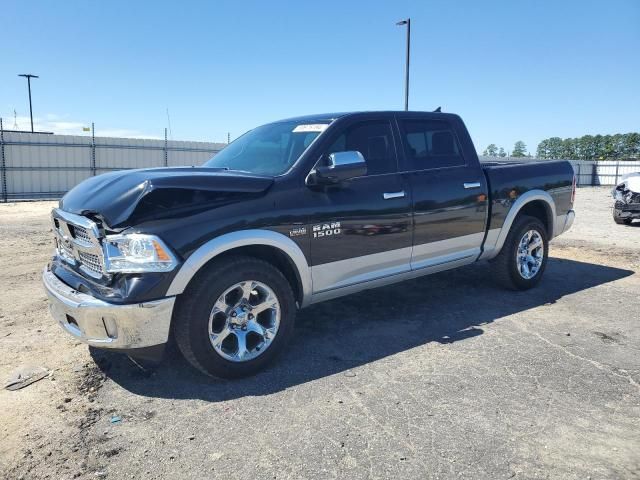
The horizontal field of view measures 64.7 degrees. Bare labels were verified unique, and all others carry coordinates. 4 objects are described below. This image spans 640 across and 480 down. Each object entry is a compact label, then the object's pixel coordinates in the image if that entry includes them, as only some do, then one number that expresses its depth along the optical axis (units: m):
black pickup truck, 3.26
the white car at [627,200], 11.98
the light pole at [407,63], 18.55
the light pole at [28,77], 34.28
